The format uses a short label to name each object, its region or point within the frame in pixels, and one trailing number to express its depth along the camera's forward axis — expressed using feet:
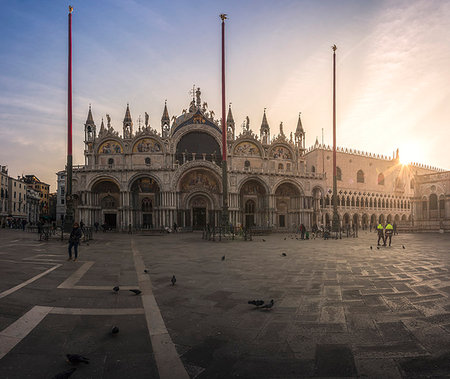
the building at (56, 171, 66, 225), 198.80
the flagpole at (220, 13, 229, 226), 69.36
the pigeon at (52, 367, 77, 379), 9.02
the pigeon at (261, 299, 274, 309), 15.78
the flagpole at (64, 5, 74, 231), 61.93
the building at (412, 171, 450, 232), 127.65
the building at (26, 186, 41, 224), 203.82
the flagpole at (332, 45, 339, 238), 84.53
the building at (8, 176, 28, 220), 174.29
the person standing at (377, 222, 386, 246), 53.57
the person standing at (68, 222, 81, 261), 33.63
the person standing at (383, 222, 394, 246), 51.42
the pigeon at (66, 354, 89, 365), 9.99
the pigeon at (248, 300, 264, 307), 15.96
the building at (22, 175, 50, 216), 258.98
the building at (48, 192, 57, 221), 279.08
